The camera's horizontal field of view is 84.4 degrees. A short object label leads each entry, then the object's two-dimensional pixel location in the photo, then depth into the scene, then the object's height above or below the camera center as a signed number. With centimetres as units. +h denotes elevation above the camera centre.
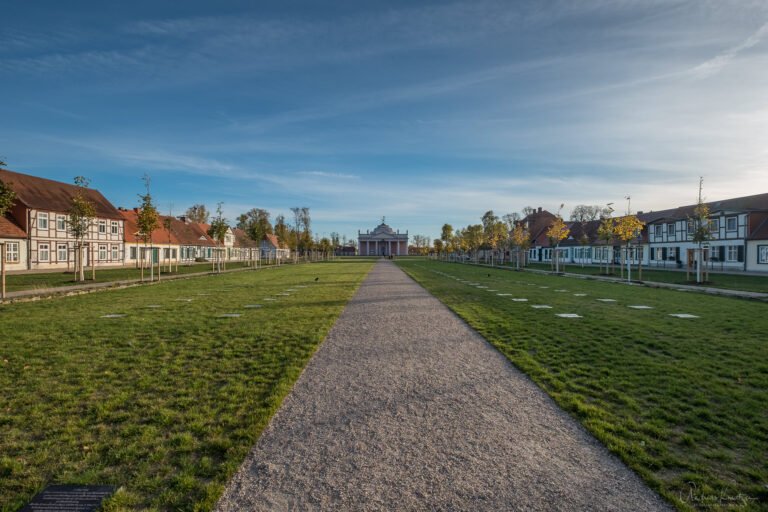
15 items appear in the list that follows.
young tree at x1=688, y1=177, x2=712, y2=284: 2642 +159
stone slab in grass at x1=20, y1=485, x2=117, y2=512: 297 -182
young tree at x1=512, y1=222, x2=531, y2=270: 4656 +97
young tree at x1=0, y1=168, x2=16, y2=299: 1472 +172
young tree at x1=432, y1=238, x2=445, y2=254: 10156 +82
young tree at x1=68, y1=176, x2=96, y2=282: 2556 +206
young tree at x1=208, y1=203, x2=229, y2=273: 3994 +191
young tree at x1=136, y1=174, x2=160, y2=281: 2716 +197
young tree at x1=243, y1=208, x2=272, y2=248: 9801 +725
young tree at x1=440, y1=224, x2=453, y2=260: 8632 +275
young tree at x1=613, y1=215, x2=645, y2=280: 3133 +166
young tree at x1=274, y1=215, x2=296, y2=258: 7019 +204
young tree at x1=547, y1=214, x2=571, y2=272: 3888 +166
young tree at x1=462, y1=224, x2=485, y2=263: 6354 +190
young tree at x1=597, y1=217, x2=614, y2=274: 3419 +142
